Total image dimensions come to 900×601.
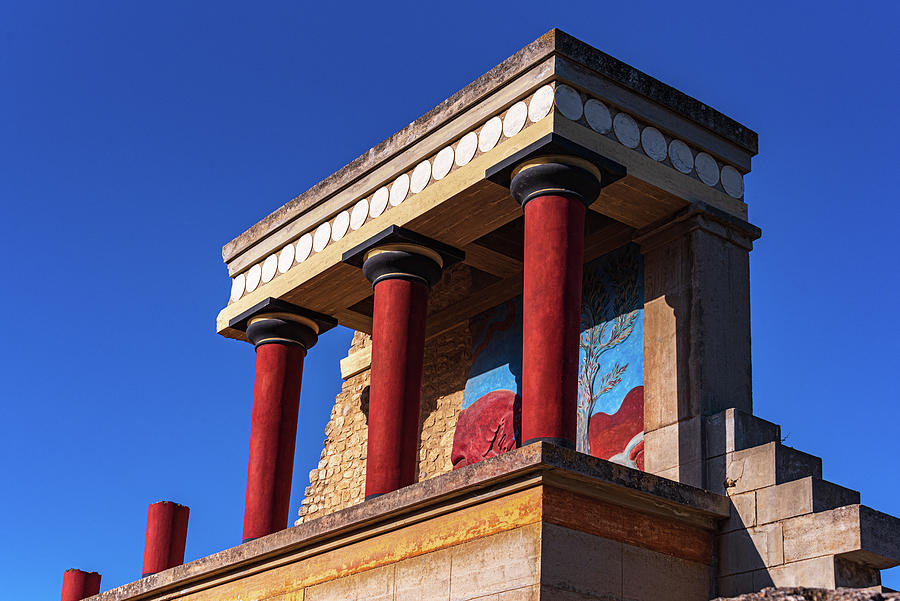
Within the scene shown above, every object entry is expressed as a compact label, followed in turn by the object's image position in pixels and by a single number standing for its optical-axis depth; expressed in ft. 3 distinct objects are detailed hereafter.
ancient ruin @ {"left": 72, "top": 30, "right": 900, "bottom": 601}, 32.81
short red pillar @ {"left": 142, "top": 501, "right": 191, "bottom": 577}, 49.62
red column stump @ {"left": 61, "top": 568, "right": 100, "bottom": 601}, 55.62
